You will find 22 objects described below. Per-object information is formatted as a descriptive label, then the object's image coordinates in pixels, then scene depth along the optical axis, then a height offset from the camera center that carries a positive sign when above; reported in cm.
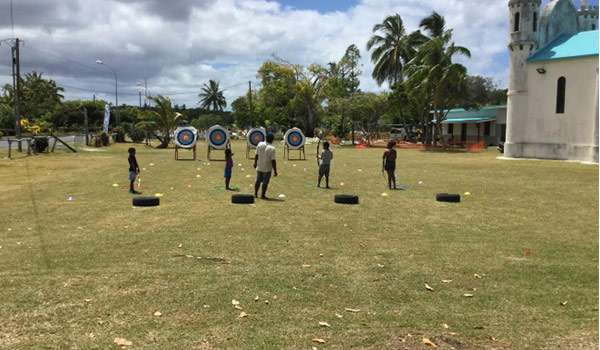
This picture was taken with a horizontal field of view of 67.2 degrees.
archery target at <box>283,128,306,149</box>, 2769 +0
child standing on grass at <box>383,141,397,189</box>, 1459 -63
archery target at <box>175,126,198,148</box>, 2853 +7
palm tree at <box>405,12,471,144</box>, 3866 +608
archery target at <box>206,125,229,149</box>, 2711 +5
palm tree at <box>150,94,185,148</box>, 4109 +178
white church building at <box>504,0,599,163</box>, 2761 +379
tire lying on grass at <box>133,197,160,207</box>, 1092 -156
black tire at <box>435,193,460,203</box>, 1223 -152
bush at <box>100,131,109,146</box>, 3992 -20
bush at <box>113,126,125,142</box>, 4812 +11
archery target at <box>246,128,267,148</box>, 2877 +16
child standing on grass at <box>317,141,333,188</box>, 1448 -69
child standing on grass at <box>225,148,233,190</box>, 1360 -94
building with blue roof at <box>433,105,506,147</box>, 4756 +203
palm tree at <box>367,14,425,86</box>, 5177 +1085
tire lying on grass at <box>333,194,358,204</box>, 1165 -152
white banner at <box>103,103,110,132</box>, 3954 +168
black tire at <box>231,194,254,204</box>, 1129 -152
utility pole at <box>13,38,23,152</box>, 2989 +405
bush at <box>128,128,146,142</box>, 4984 +24
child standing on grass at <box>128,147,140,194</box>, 1302 -96
